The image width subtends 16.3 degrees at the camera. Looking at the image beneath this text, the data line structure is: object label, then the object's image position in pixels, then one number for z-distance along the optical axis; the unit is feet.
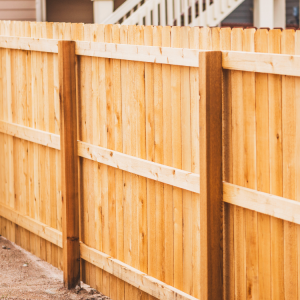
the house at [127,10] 61.82
